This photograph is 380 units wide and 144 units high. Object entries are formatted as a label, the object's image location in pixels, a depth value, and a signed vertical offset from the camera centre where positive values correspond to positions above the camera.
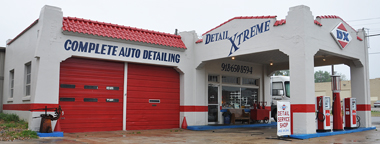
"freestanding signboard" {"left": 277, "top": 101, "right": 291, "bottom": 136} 10.86 -0.76
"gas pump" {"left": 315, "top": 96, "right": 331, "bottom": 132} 12.17 -0.69
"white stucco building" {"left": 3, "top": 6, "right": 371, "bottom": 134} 11.39 +1.20
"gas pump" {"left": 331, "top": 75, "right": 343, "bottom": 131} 13.03 -0.38
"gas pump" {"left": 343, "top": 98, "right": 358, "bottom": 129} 14.08 -0.73
